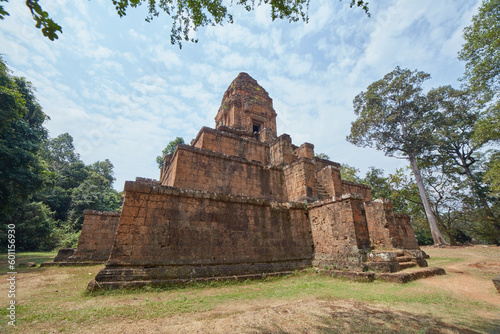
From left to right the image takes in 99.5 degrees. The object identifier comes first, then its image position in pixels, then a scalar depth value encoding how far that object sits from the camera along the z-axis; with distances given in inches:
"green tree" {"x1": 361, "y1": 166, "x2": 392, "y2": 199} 1082.7
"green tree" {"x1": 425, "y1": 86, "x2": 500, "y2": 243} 831.1
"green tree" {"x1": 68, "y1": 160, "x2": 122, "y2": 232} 986.7
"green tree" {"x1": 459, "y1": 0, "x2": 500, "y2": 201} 448.8
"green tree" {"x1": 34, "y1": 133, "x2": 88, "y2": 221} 1015.8
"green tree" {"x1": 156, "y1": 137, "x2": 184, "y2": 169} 1240.9
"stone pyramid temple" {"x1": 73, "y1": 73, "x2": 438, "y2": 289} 219.1
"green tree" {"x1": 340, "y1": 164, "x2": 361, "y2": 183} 1095.7
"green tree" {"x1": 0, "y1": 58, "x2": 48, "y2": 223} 480.1
